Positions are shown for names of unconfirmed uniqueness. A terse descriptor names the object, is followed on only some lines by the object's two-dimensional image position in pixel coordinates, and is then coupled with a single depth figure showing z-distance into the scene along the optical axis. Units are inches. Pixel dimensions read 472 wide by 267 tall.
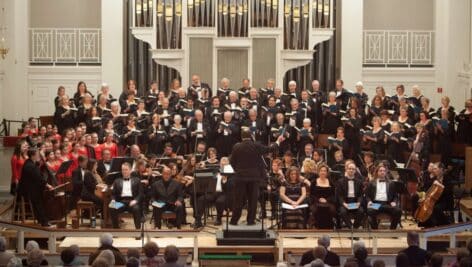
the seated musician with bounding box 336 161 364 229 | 682.8
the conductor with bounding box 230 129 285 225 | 664.4
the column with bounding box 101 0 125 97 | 986.1
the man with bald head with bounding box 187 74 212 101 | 853.2
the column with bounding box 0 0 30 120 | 977.5
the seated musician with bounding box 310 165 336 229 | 684.7
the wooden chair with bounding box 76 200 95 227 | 706.2
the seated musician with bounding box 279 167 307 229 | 682.2
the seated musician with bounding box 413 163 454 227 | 685.3
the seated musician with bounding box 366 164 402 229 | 683.4
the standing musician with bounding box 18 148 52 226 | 678.5
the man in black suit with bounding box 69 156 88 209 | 717.3
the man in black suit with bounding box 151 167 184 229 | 695.1
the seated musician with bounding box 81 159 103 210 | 710.5
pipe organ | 958.4
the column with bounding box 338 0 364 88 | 990.4
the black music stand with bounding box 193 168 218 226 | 687.1
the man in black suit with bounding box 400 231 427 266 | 515.2
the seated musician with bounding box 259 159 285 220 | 702.5
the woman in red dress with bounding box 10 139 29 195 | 713.6
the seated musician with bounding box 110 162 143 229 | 691.4
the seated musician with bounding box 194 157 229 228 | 708.0
